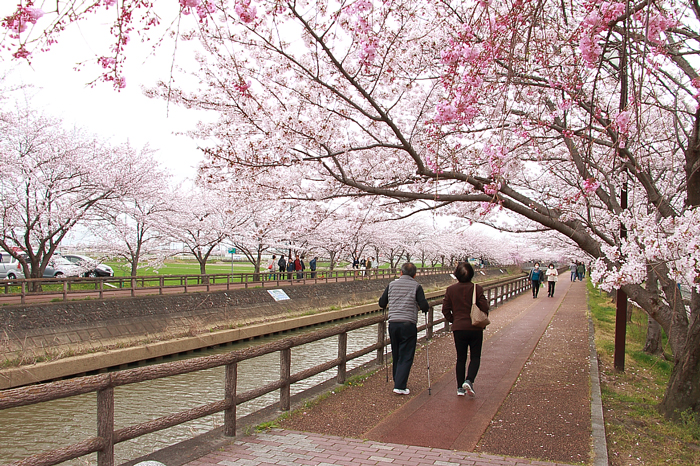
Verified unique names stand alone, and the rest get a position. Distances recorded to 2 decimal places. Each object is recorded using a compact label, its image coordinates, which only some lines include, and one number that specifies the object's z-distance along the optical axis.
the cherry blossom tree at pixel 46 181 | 16.98
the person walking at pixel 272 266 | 30.53
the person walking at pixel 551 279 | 26.50
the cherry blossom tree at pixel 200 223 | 25.70
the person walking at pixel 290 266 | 30.95
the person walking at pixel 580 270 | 53.56
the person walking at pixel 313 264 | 34.22
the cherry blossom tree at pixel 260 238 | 28.07
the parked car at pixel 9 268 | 24.83
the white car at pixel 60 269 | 25.23
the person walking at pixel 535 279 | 26.34
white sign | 20.05
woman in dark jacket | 6.63
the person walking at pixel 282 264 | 30.06
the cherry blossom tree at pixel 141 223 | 21.98
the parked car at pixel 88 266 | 25.30
